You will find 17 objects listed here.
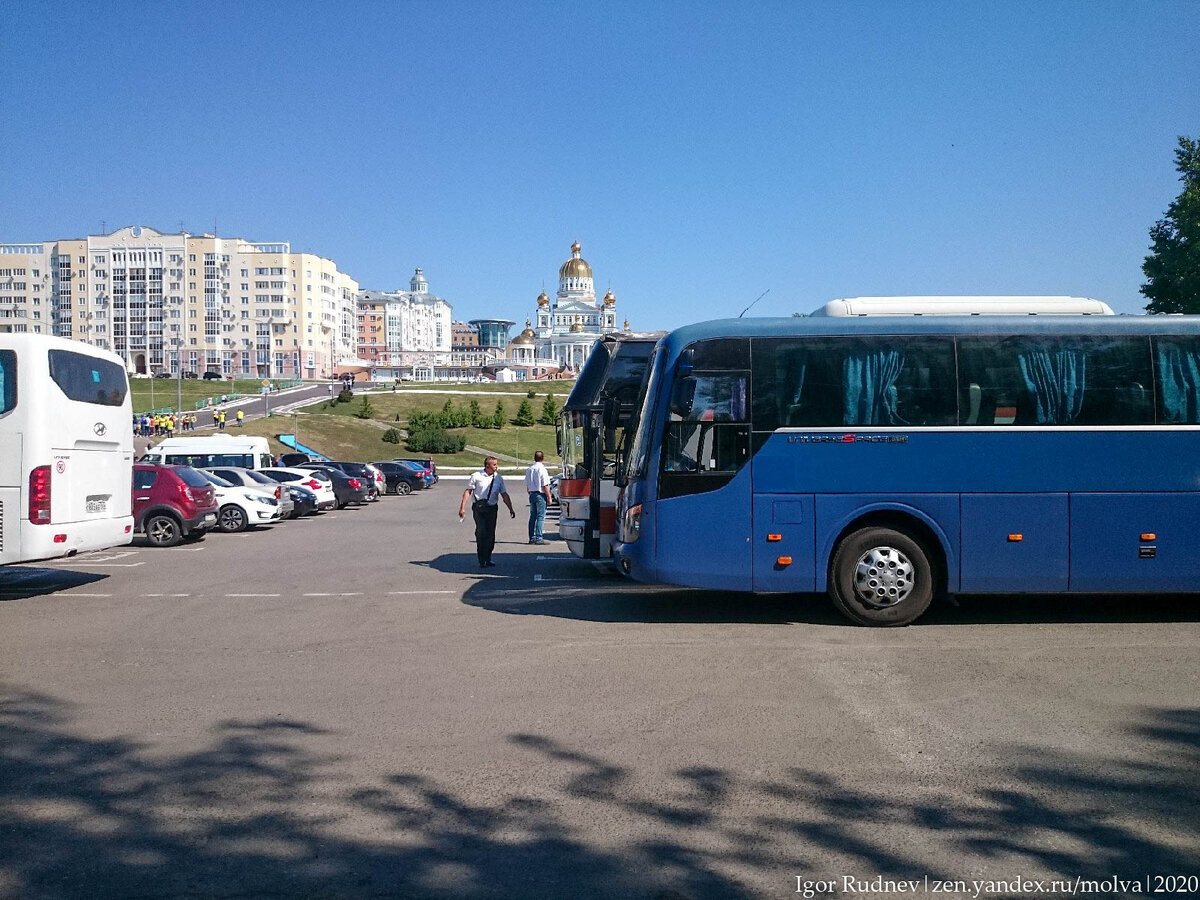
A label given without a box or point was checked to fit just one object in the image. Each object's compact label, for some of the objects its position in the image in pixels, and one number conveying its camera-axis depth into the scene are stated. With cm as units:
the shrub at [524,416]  8556
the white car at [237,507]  2325
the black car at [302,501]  2782
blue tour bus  988
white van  2825
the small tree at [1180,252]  3625
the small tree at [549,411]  8625
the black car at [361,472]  3666
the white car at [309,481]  2921
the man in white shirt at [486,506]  1509
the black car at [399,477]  4406
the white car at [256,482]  2509
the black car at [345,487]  3266
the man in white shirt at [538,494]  1952
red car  1909
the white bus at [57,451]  1121
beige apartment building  14262
